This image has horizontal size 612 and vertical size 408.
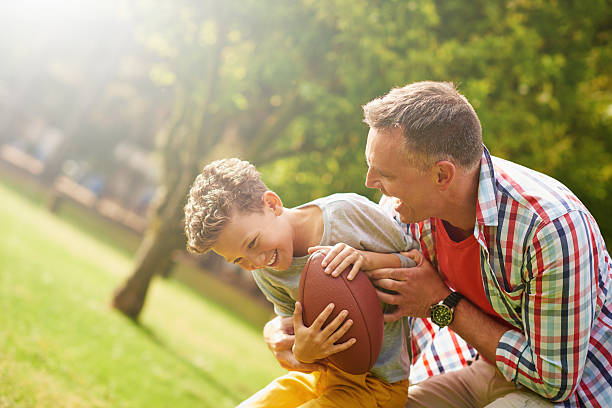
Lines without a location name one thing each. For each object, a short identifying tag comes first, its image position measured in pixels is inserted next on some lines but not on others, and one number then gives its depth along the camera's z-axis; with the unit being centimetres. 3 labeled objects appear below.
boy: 296
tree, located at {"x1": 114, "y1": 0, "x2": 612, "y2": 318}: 919
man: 262
